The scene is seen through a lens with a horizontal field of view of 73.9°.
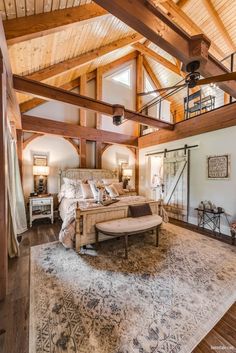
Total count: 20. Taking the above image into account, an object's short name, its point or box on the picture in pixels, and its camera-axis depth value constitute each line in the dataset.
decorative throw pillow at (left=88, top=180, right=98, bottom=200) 4.09
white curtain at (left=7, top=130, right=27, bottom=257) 3.78
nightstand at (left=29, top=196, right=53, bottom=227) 4.27
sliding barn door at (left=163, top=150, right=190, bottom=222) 4.91
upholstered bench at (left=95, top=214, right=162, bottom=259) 2.74
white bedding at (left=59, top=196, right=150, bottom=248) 2.88
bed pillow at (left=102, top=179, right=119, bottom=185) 5.12
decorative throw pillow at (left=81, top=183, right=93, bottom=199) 4.31
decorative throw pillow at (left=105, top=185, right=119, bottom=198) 4.63
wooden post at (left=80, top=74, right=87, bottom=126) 5.39
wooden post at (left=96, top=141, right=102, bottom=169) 5.80
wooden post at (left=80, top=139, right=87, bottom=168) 5.46
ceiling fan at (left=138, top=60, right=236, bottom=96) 1.98
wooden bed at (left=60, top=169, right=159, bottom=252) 2.88
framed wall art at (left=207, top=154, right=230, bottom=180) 3.90
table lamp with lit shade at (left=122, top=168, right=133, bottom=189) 6.29
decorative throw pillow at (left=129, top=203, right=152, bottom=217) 3.38
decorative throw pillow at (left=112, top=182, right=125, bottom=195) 5.05
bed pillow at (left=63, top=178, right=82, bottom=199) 4.46
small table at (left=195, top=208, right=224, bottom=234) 4.03
